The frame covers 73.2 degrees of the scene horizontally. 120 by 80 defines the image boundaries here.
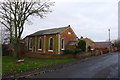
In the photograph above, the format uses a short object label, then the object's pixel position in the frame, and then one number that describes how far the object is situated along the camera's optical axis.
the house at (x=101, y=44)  38.87
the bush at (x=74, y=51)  14.30
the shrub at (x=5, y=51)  18.99
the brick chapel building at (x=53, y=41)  16.62
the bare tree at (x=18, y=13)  14.01
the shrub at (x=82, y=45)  15.82
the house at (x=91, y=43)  24.84
